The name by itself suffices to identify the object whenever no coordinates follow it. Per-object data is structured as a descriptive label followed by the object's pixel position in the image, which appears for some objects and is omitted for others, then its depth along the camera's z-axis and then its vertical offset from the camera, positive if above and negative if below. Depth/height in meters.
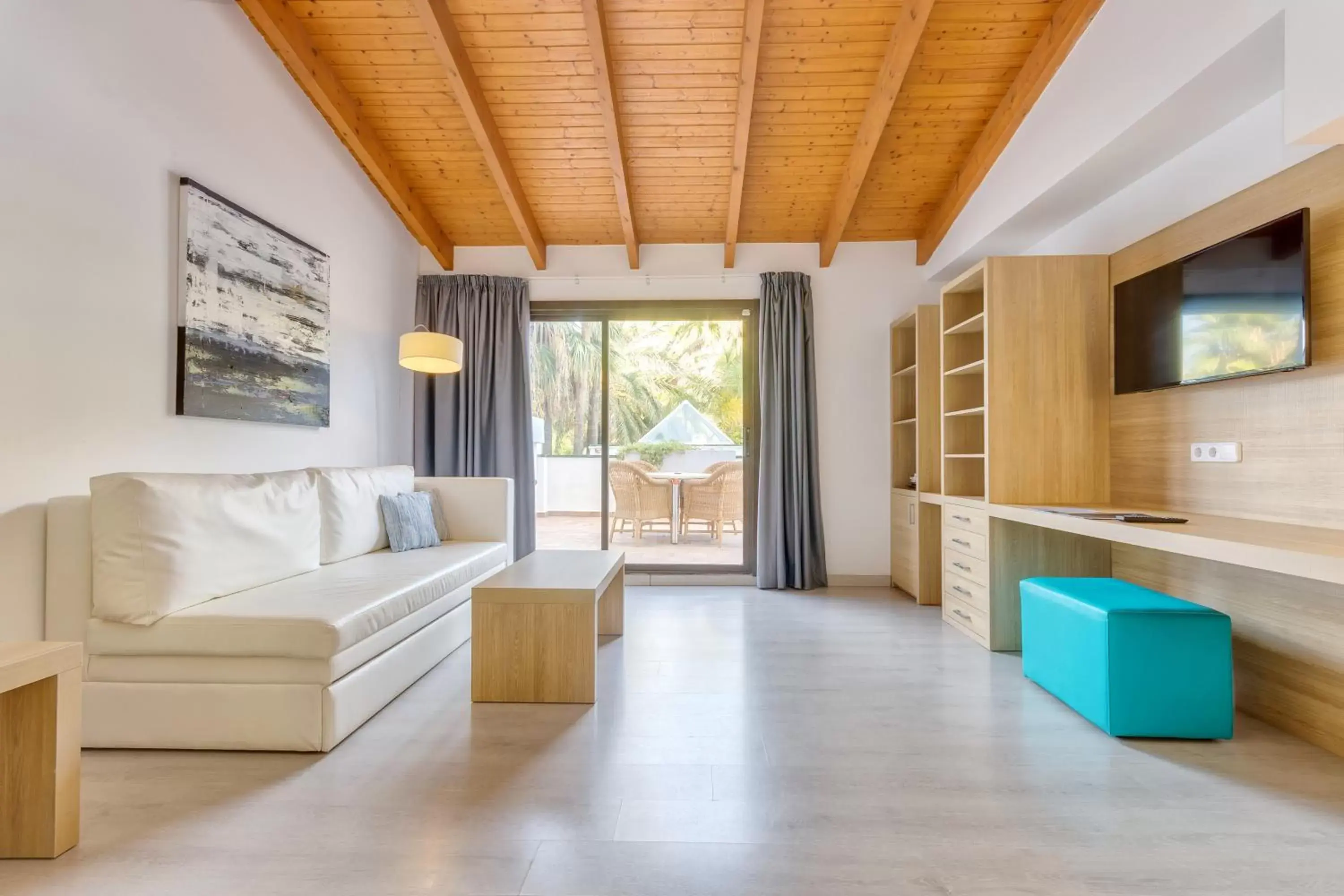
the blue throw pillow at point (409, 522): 3.44 -0.32
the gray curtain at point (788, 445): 4.64 +0.12
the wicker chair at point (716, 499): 5.21 -0.30
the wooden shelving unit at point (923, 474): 4.14 -0.08
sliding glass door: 4.93 +0.27
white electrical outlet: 2.40 +0.03
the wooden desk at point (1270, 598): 1.72 -0.48
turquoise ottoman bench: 2.11 -0.68
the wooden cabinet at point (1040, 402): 3.12 +0.28
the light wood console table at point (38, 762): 1.48 -0.69
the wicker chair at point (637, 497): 5.18 -0.29
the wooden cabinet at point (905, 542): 4.25 -0.54
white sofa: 2.01 -0.54
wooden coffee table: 2.44 -0.68
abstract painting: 2.76 +0.68
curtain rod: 4.88 +1.38
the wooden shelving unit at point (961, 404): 3.75 +0.34
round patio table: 5.35 -0.14
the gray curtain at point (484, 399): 4.72 +0.45
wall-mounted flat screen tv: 2.08 +0.54
